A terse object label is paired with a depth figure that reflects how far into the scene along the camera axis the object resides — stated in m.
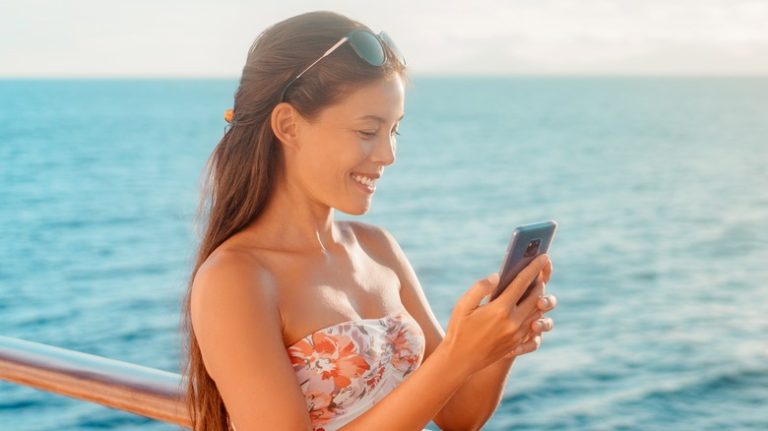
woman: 1.86
